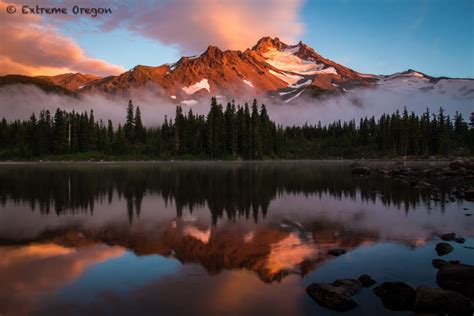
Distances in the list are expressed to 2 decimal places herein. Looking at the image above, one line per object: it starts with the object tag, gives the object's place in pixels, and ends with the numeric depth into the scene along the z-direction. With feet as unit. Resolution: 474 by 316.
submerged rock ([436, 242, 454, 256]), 50.05
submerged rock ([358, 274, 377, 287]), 38.44
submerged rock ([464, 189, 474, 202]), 101.68
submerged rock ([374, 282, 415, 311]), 33.56
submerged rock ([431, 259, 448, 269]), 43.62
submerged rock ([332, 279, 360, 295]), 36.24
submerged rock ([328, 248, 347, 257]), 49.52
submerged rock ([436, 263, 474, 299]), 36.14
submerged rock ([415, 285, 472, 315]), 31.27
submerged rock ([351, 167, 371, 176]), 214.85
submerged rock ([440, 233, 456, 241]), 57.99
